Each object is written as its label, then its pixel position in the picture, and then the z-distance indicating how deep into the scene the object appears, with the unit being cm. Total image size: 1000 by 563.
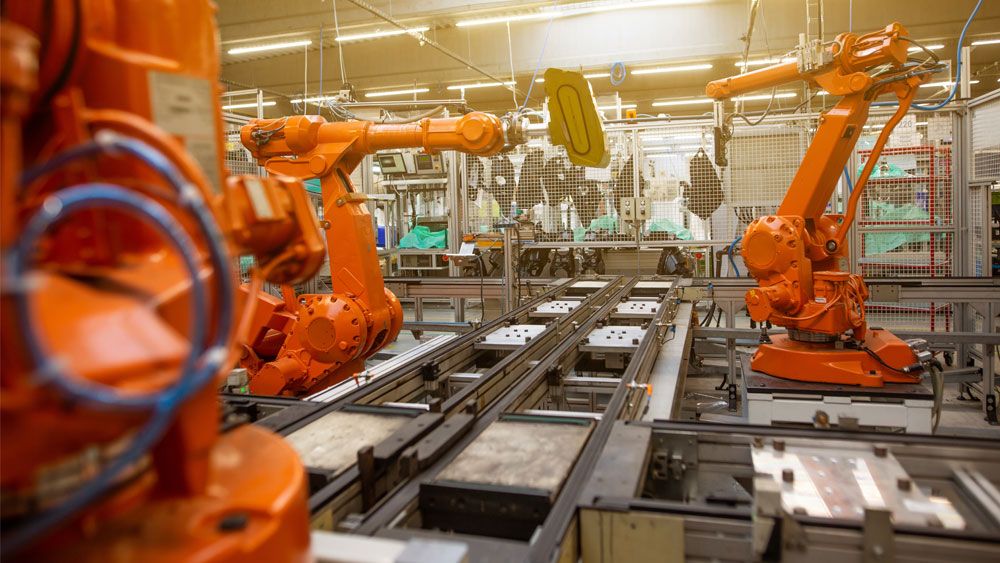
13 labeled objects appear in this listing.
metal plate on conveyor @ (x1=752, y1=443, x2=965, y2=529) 150
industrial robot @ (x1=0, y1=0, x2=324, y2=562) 66
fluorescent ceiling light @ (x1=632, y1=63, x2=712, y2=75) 1329
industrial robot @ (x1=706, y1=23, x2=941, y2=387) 357
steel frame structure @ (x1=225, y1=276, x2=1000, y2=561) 132
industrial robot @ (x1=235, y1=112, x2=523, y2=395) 402
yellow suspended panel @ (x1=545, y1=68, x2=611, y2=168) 372
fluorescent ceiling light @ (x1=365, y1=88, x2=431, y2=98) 1573
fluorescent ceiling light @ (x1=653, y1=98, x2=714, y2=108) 1645
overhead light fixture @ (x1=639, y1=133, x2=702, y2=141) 733
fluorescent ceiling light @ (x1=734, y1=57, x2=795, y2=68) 1155
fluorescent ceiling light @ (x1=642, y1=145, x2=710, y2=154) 737
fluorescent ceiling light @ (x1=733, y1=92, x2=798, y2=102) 1473
